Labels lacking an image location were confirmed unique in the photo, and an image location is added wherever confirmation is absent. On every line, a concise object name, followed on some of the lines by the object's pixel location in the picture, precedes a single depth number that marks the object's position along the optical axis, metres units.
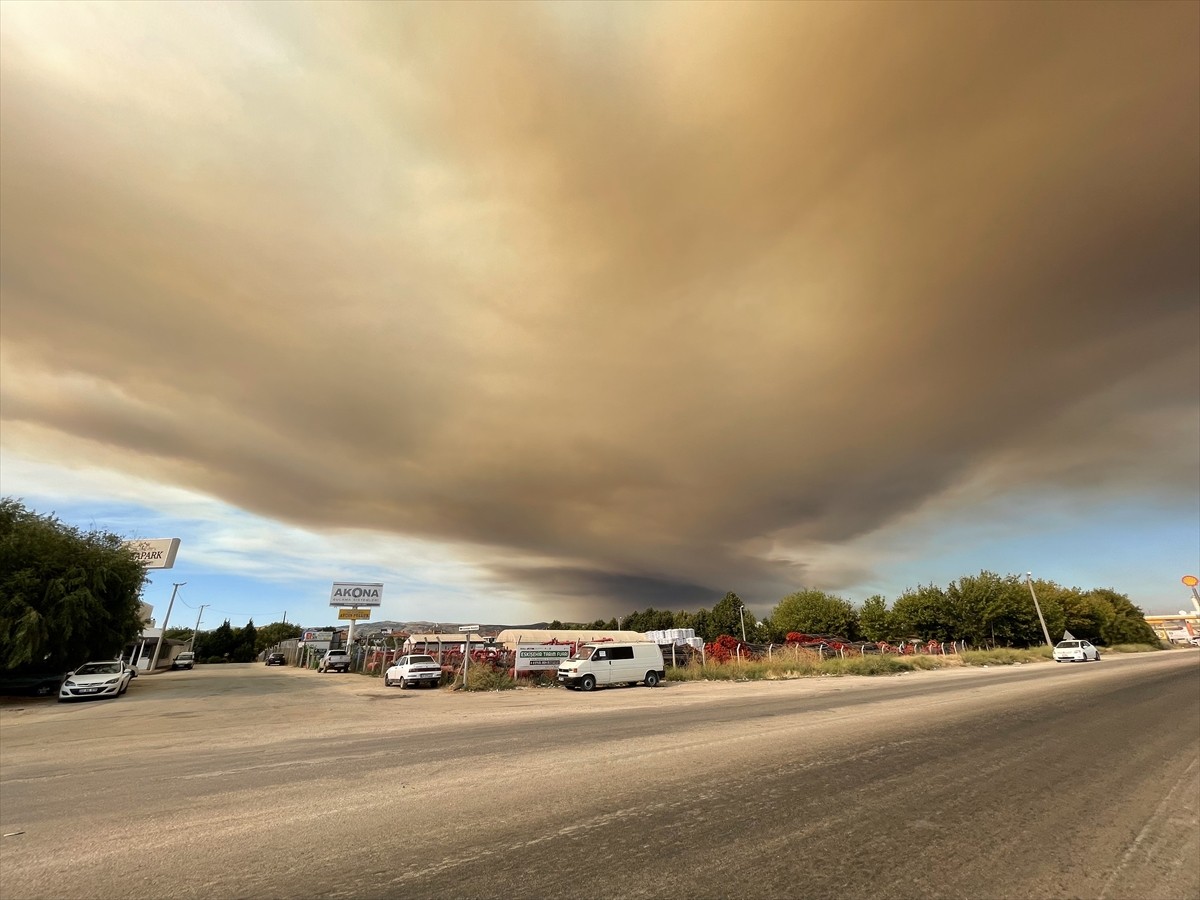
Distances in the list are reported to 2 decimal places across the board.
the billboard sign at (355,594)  49.34
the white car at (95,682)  22.33
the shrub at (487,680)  24.06
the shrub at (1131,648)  63.50
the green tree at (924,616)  56.25
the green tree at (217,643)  87.81
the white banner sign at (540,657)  25.84
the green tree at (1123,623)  71.19
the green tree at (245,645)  88.88
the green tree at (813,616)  70.44
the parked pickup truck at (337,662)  41.64
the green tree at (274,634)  96.94
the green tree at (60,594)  22.33
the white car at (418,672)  25.70
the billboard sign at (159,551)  46.72
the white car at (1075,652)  38.19
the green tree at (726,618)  89.58
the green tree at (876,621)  61.44
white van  24.31
